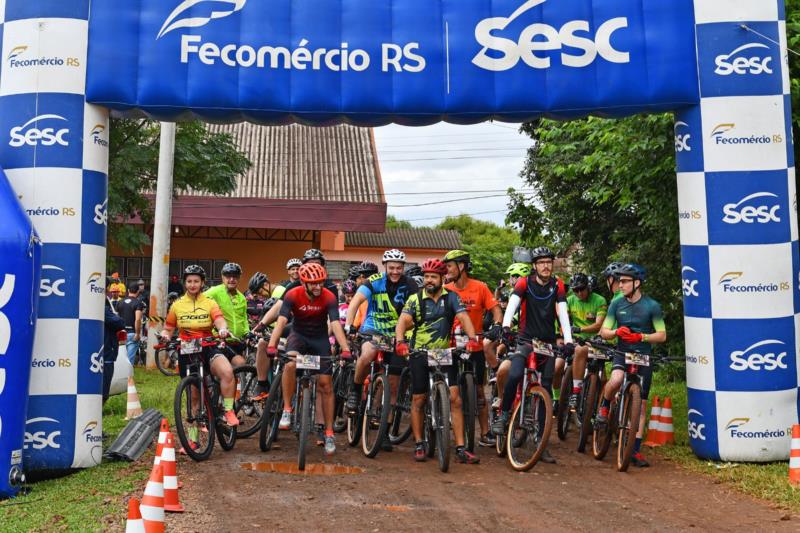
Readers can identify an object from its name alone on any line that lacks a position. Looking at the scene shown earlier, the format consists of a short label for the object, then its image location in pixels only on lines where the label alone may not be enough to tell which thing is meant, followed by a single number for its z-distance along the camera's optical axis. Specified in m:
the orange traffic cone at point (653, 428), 12.02
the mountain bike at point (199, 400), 10.57
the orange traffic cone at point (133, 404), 13.92
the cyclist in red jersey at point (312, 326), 10.69
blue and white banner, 10.65
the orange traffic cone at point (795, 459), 9.22
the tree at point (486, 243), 50.03
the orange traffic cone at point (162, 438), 7.13
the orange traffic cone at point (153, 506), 6.41
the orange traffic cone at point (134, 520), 5.48
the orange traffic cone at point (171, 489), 7.88
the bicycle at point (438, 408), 9.95
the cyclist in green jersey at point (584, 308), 13.08
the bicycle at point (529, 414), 10.15
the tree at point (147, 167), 20.41
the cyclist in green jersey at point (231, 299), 12.89
